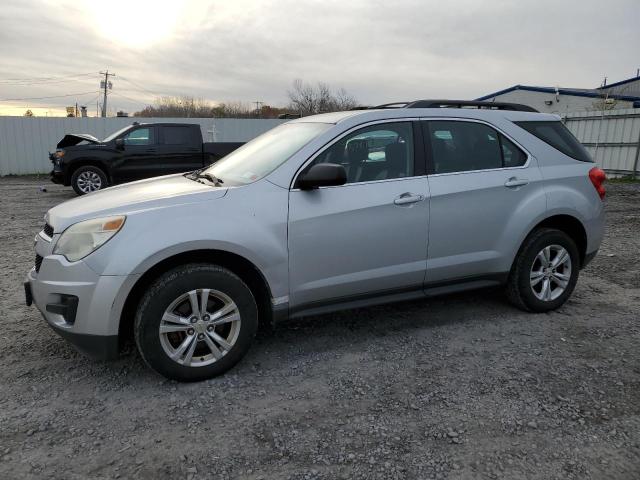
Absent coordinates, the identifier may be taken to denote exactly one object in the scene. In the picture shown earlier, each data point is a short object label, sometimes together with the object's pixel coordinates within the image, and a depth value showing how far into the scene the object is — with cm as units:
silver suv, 299
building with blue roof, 2281
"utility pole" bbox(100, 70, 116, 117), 5484
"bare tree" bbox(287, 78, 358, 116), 4225
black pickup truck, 1183
